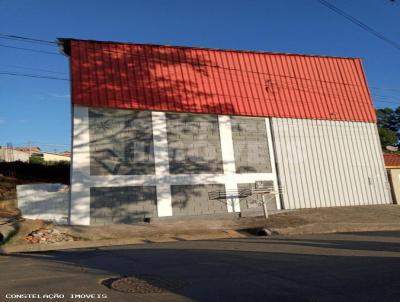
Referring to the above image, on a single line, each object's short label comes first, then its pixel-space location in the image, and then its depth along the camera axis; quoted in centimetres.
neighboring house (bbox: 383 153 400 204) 2544
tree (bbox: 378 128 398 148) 5260
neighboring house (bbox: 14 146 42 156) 5744
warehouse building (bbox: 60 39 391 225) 1947
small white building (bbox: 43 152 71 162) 5931
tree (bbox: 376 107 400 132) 6462
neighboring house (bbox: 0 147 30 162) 4151
